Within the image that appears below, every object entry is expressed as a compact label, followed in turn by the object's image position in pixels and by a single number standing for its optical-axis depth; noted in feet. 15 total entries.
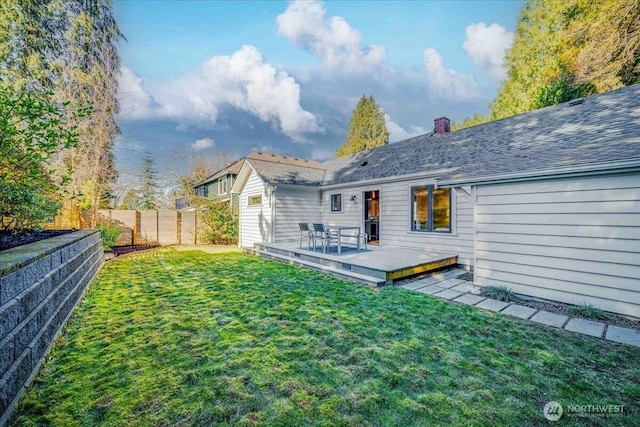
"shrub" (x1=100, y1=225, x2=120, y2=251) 32.71
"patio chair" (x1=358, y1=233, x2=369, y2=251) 27.59
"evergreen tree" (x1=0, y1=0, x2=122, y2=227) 32.04
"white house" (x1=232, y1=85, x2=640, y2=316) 12.43
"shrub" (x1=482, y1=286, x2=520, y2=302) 15.14
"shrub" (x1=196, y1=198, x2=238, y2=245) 44.01
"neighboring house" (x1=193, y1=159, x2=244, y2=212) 66.08
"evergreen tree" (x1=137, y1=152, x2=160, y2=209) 93.09
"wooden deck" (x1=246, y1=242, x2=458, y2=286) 18.54
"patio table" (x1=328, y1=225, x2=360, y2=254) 24.97
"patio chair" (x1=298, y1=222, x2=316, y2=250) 27.68
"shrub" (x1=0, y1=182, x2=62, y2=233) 11.62
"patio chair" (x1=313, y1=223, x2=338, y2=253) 26.02
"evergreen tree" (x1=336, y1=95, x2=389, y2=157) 106.52
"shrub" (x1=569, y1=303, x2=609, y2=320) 12.23
